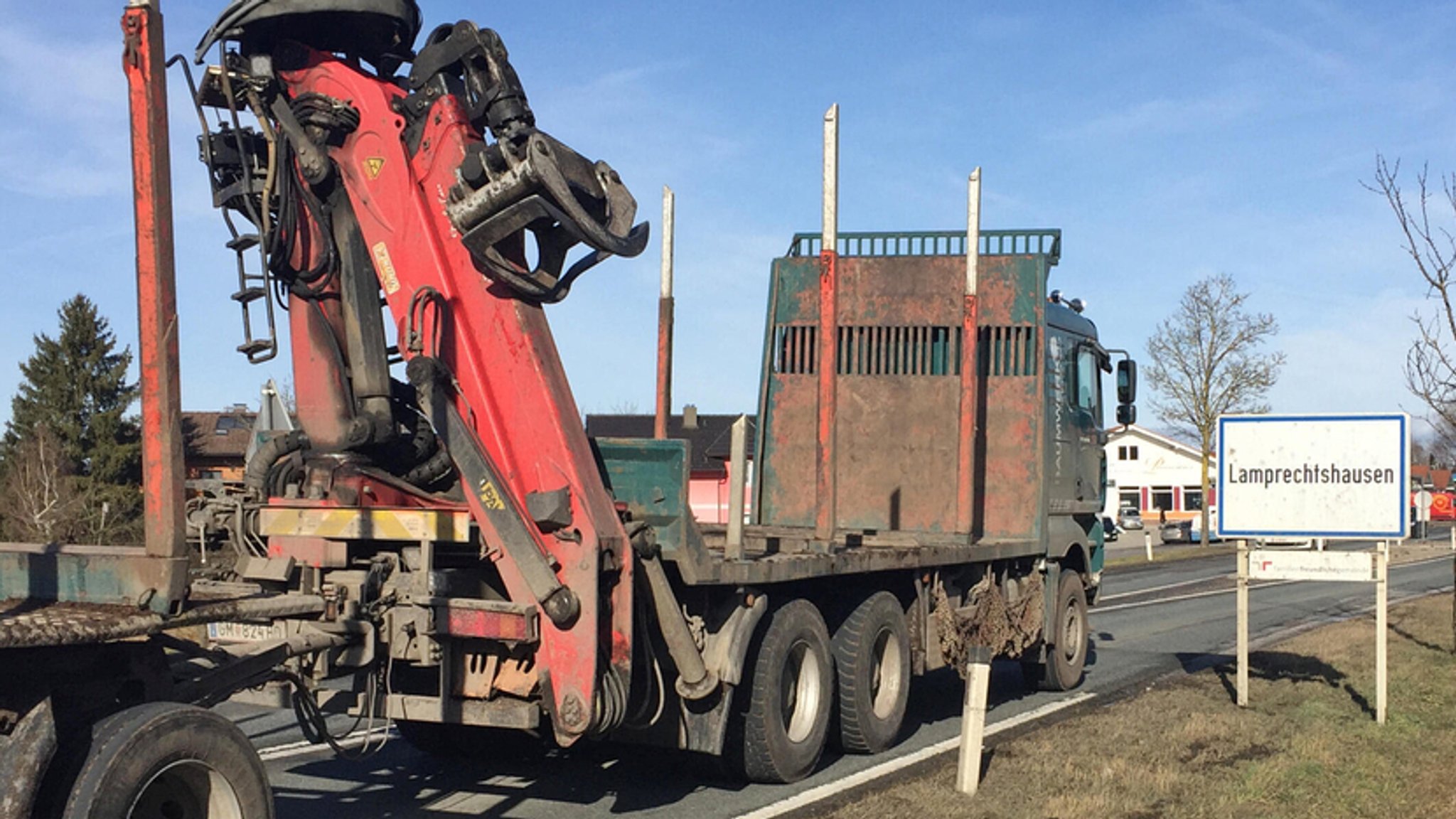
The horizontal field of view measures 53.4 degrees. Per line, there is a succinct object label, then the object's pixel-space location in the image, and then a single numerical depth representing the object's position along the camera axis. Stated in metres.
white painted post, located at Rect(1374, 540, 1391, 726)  10.60
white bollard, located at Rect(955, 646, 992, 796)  7.97
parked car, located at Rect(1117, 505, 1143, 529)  59.22
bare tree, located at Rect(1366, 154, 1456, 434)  12.85
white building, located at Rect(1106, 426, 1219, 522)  81.12
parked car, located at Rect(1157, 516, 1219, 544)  55.09
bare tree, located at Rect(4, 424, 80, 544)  26.84
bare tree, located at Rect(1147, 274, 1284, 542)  45.16
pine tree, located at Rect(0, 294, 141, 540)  38.06
